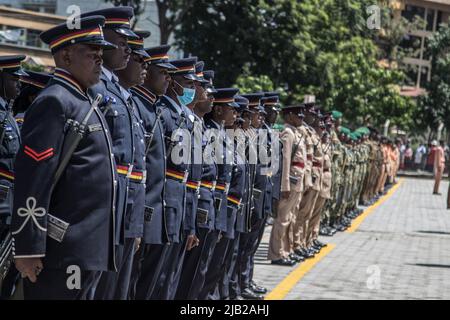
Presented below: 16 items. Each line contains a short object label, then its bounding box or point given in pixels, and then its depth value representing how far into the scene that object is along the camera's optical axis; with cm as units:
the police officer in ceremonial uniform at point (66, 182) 923
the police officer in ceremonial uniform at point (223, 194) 1561
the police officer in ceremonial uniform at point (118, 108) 1083
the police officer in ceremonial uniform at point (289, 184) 2280
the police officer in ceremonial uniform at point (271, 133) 2066
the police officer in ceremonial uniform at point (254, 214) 1838
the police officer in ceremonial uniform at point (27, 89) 1537
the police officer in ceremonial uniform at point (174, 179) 1303
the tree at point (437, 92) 9911
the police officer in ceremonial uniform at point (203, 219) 1457
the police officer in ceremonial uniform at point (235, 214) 1640
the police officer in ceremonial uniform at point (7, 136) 1349
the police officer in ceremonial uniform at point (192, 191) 1377
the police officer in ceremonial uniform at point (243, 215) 1712
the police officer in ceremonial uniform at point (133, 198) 1137
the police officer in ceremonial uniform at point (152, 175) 1246
